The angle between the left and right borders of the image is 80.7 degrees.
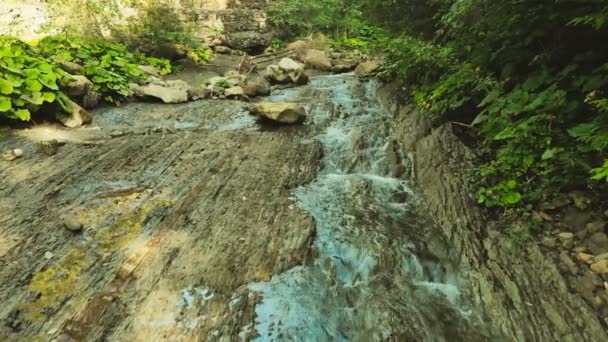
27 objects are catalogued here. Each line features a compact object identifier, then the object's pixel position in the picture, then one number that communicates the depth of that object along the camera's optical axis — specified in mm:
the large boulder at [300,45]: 14391
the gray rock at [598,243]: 2625
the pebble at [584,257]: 2628
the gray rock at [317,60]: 12539
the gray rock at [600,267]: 2467
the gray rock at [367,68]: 10078
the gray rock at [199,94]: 8720
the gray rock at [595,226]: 2725
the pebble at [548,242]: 2877
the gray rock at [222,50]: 14734
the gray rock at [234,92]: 8844
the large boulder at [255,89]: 9172
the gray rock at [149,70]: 9786
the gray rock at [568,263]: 2628
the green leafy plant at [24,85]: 5652
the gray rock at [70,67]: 7398
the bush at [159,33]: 11438
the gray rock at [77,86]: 6954
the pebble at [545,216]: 3064
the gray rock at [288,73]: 10430
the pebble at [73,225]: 3633
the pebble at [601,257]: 2527
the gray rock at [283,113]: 6895
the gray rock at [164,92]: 8227
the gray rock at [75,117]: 6273
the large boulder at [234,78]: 9624
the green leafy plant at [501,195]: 3362
